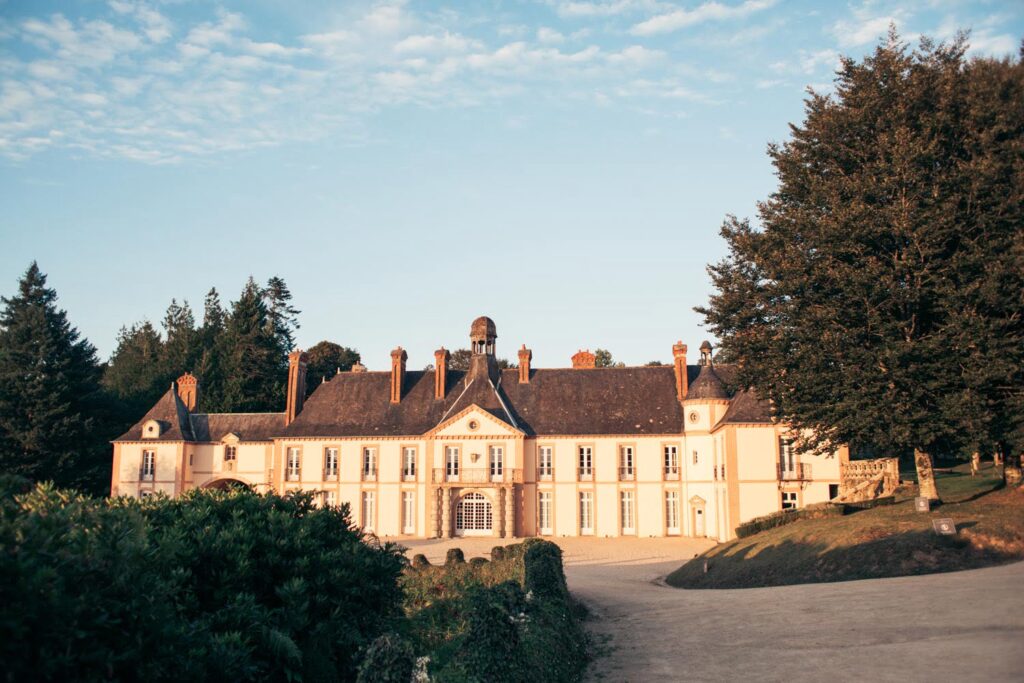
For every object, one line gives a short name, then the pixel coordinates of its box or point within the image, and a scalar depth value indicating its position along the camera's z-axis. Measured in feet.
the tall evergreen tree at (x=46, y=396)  161.99
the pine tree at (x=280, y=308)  259.39
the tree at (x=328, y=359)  241.06
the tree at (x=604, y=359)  271.90
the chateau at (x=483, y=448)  145.38
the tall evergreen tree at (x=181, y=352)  236.22
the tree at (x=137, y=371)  199.11
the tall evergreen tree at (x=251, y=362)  214.28
